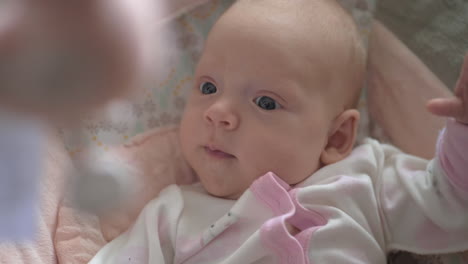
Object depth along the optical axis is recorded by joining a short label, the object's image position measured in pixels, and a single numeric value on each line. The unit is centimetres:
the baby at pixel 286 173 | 55
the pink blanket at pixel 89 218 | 52
